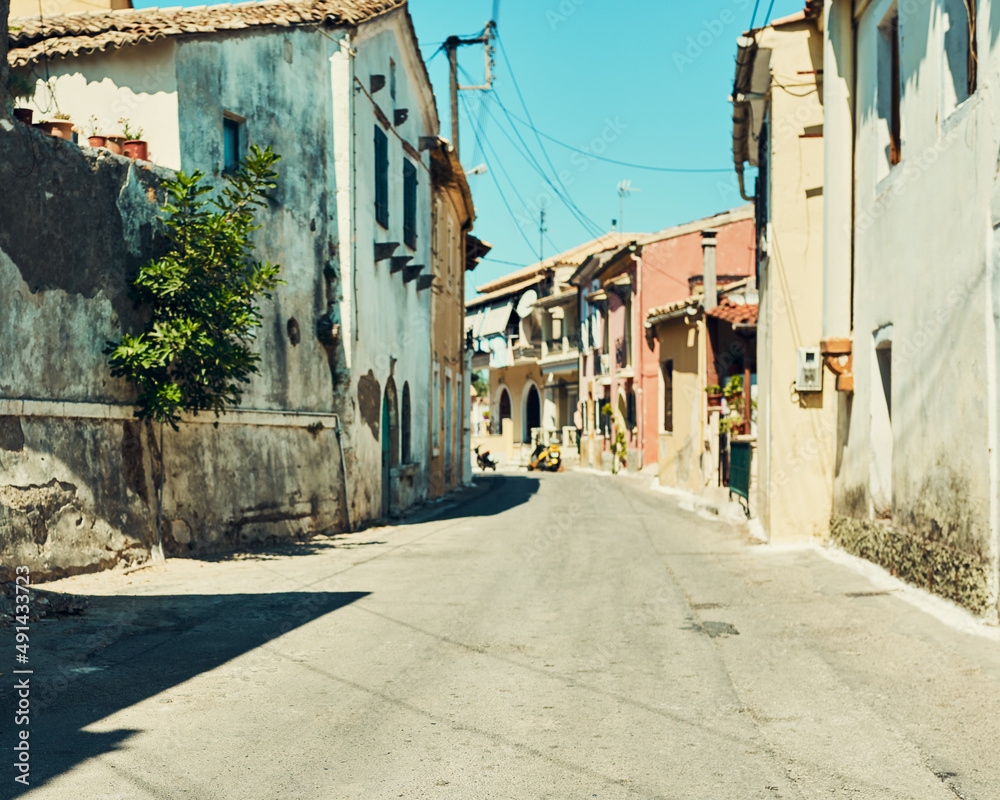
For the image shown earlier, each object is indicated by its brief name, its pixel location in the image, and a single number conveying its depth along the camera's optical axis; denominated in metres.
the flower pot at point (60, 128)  10.80
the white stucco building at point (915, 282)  7.68
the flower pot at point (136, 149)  11.82
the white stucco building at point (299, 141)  13.39
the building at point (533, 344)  50.84
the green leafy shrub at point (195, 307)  10.88
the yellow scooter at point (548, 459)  44.91
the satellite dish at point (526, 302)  55.47
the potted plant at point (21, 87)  13.80
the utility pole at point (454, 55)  30.17
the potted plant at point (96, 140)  11.68
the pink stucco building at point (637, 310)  34.25
